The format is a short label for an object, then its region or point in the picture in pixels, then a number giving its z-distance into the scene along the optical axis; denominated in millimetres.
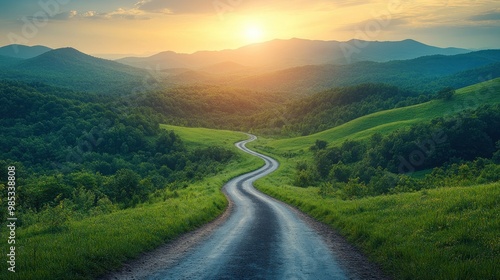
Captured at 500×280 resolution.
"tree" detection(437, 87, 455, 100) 137138
